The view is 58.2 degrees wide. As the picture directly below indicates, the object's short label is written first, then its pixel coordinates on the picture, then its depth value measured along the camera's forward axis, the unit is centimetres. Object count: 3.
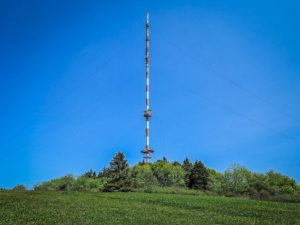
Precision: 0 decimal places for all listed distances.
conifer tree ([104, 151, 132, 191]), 5678
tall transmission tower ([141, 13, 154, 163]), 7425
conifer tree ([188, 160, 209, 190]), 8891
